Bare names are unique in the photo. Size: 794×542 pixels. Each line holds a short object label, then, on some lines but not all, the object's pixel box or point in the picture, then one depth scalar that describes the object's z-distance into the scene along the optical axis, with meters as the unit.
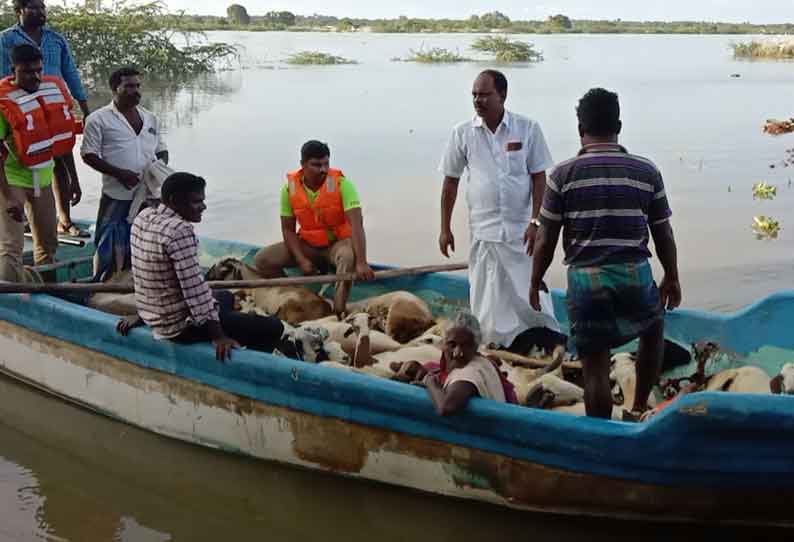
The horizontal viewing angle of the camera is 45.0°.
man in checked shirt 4.19
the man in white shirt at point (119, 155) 5.51
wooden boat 3.52
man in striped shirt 3.62
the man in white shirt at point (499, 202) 5.04
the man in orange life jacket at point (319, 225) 5.49
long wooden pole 5.09
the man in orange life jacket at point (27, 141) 5.30
